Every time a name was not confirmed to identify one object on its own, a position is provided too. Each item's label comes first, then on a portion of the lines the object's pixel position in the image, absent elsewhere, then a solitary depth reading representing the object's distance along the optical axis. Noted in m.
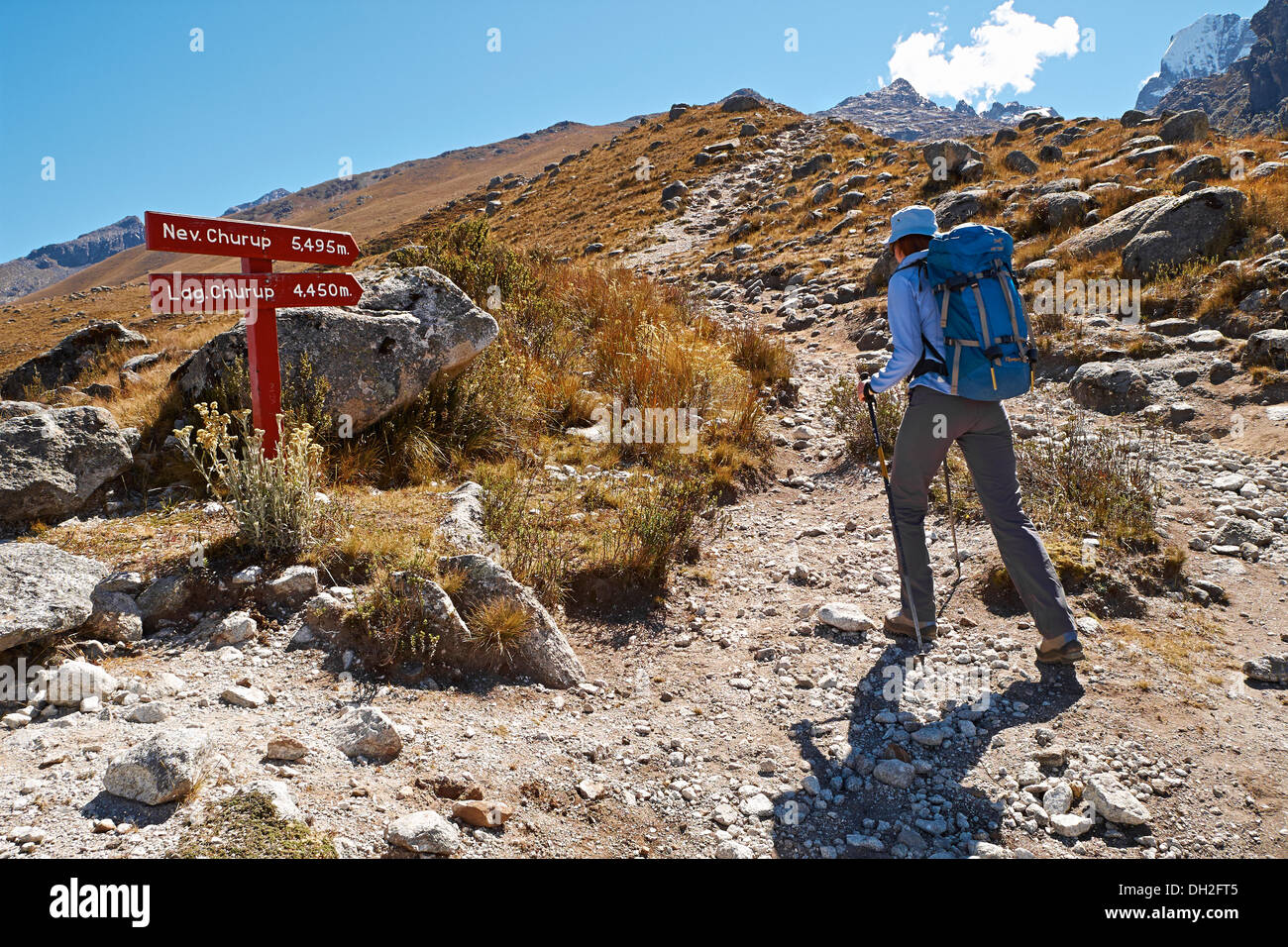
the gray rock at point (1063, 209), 13.48
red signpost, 4.51
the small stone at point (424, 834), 2.58
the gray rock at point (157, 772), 2.53
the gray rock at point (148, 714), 3.11
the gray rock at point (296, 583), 4.12
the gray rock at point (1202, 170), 13.52
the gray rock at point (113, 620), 3.70
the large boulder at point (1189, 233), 10.32
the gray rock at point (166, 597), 3.94
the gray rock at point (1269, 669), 3.72
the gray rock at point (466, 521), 4.85
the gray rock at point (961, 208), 15.64
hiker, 3.69
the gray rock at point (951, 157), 20.86
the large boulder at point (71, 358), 11.51
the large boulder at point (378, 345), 6.09
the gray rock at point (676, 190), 29.59
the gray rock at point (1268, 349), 7.52
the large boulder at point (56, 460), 4.70
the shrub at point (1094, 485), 5.16
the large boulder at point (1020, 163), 19.59
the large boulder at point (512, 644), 3.92
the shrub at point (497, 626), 3.94
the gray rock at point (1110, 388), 7.88
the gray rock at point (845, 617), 4.54
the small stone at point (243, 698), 3.34
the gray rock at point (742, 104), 44.38
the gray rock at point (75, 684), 3.20
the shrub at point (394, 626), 3.80
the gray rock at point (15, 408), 5.70
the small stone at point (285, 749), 2.94
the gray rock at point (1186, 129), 19.00
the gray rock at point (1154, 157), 16.33
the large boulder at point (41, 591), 3.30
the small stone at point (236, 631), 3.84
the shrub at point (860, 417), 7.29
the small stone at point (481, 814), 2.80
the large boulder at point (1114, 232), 11.45
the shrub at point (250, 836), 2.35
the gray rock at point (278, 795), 2.57
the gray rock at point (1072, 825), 2.88
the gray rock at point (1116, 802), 2.88
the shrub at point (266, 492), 4.32
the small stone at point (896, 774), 3.27
